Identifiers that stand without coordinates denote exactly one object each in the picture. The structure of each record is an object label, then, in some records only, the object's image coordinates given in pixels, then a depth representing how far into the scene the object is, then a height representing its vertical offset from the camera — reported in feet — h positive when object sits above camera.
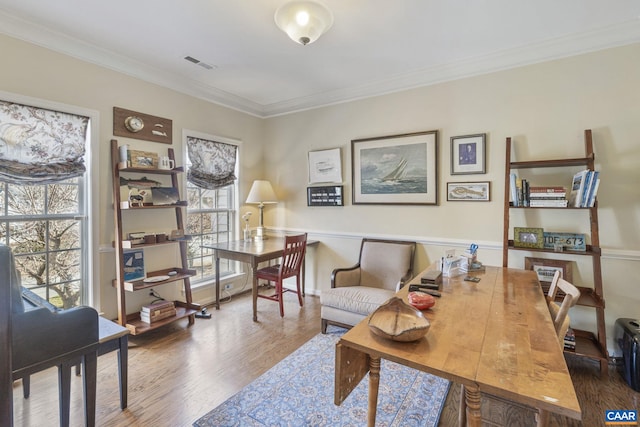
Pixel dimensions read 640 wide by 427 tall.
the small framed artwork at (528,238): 8.50 -0.87
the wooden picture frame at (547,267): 8.49 -1.75
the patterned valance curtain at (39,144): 7.39 +1.80
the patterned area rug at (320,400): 5.80 -4.10
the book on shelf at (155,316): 9.43 -3.41
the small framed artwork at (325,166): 12.61 +1.88
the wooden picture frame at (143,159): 9.11 +1.62
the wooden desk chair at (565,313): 4.56 -1.64
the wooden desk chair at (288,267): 10.95 -2.21
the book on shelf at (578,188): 7.58 +0.51
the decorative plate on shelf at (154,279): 9.45 -2.22
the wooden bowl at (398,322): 3.81 -1.56
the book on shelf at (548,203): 7.95 +0.12
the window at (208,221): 12.09 -0.46
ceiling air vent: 9.57 +4.92
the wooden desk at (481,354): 3.02 -1.77
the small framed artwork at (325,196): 12.59 +0.59
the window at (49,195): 7.55 +0.44
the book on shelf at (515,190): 8.48 +0.51
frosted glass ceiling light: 6.64 +4.38
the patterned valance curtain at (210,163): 11.82 +1.99
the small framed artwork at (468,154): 9.64 +1.79
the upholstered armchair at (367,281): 8.96 -2.56
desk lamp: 13.23 +0.66
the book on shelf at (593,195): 7.41 +0.30
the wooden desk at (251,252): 10.60 -1.55
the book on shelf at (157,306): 9.46 -3.13
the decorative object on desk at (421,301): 4.95 -1.56
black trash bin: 6.70 -3.33
